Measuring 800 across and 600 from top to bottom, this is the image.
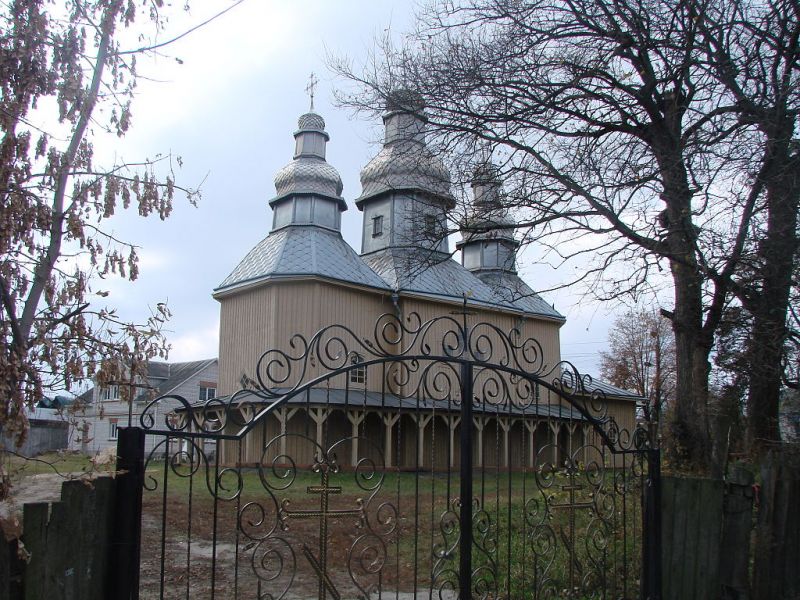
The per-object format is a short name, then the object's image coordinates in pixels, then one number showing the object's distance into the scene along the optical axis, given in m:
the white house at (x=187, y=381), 39.03
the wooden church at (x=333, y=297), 21.27
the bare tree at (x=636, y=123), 7.64
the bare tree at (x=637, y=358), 34.91
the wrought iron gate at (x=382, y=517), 3.74
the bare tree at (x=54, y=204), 3.45
